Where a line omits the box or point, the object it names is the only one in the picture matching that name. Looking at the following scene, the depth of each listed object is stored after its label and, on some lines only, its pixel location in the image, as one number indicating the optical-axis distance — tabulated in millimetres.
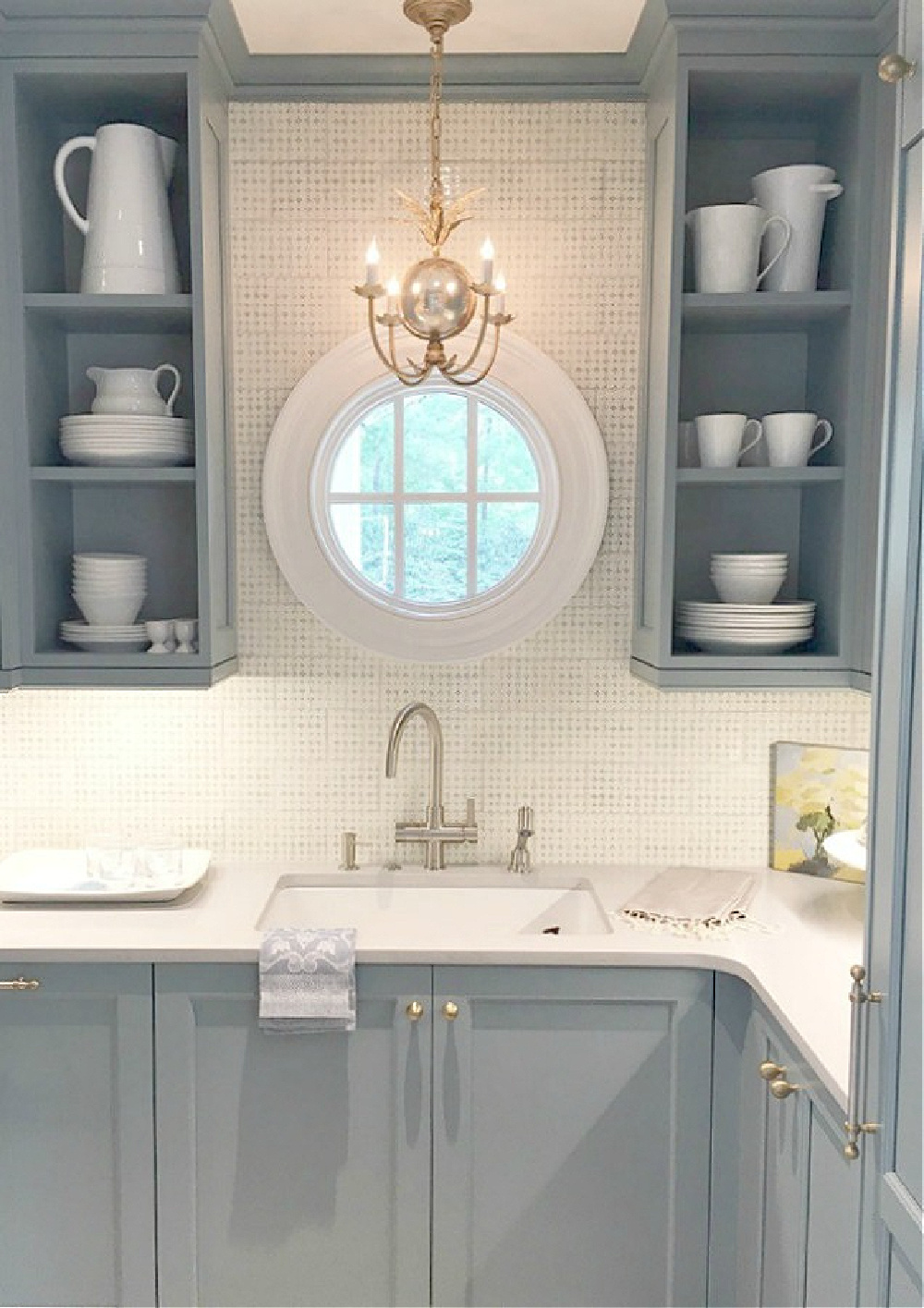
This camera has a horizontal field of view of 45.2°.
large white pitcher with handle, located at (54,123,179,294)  2195
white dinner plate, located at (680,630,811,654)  2244
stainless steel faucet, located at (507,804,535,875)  2494
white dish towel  2135
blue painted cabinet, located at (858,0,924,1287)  1239
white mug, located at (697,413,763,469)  2232
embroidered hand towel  1982
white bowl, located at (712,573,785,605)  2287
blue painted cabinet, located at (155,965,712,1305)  2047
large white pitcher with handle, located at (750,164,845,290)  2191
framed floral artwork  2471
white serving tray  2223
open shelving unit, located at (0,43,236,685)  2166
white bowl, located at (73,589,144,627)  2303
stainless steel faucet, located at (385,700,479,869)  2438
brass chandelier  1921
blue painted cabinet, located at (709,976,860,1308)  1551
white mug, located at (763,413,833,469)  2227
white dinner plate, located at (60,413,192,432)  2223
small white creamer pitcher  2264
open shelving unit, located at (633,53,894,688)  2146
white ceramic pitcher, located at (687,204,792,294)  2164
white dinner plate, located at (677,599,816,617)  2248
